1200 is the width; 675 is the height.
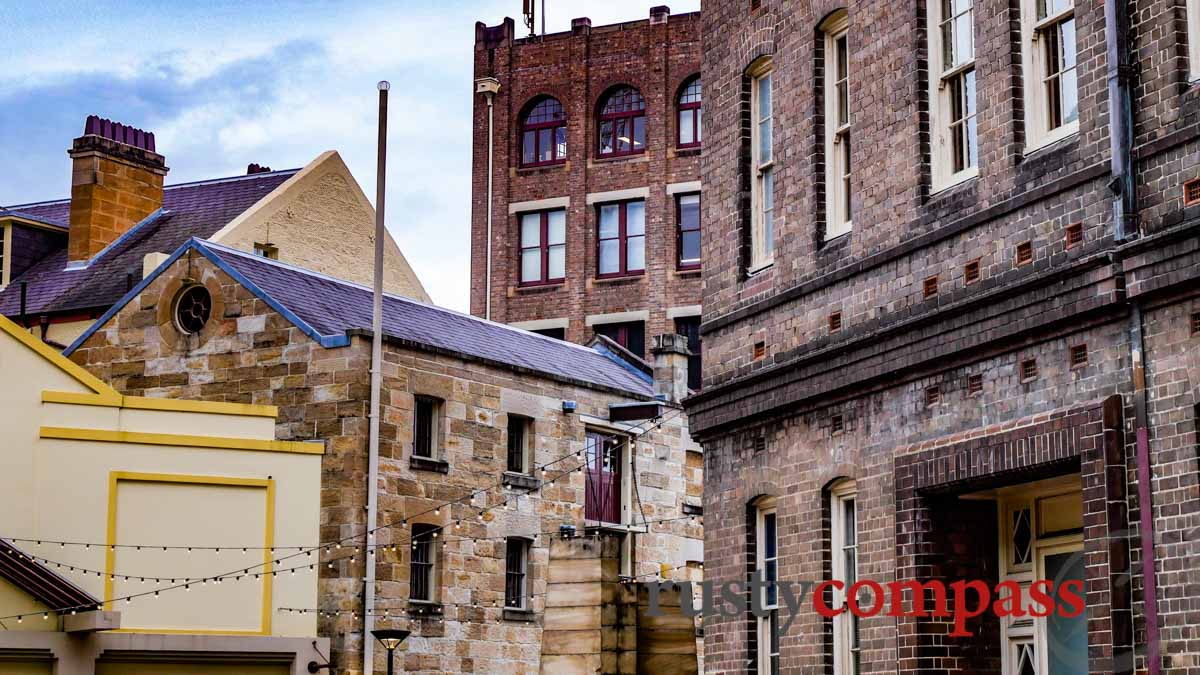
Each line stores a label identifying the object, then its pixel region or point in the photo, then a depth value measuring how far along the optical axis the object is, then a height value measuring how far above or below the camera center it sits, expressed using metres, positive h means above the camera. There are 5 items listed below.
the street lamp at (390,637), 28.36 +0.29
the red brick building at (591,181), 50.53 +12.41
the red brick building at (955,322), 15.37 +2.96
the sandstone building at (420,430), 31.92 +3.92
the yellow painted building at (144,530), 27.38 +1.85
